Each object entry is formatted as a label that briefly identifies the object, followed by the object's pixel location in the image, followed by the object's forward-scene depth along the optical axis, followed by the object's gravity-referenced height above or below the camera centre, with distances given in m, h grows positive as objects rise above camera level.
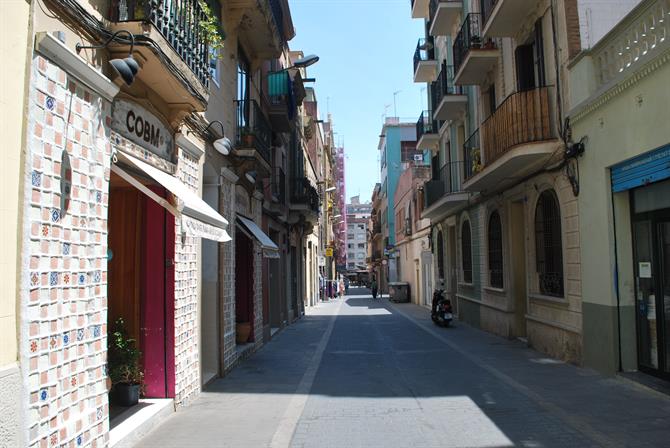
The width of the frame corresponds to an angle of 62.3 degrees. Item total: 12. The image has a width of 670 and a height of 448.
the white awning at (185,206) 5.83 +0.71
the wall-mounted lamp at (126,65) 5.04 +1.90
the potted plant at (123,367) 6.52 -1.15
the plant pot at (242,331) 12.34 -1.44
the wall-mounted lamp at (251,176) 11.49 +1.90
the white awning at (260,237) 11.43 +0.63
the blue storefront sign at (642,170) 7.35 +1.25
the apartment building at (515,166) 10.37 +2.19
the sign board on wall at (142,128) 5.73 +1.60
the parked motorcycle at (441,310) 17.84 -1.56
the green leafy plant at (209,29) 7.40 +3.23
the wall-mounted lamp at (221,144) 9.12 +2.04
